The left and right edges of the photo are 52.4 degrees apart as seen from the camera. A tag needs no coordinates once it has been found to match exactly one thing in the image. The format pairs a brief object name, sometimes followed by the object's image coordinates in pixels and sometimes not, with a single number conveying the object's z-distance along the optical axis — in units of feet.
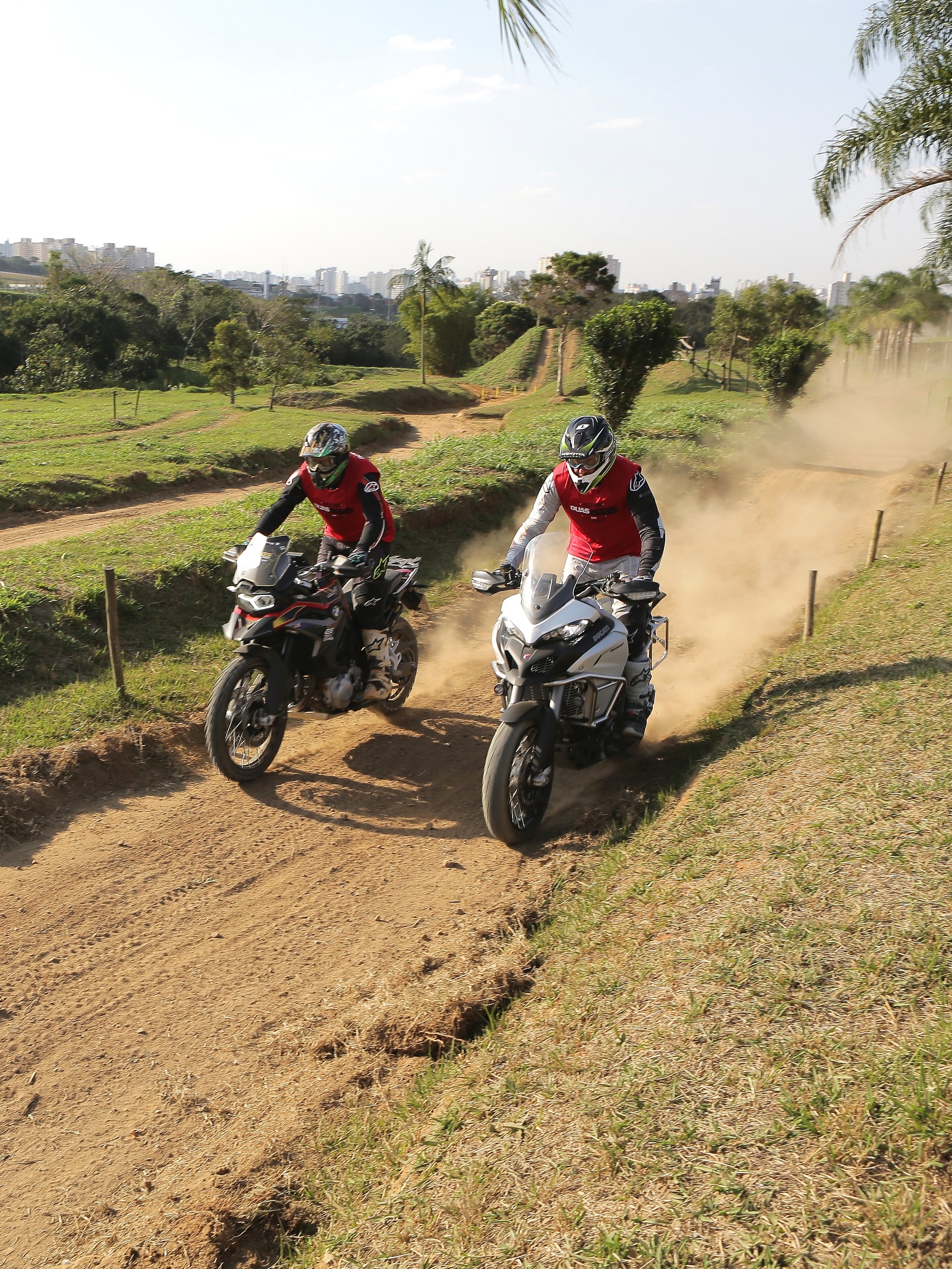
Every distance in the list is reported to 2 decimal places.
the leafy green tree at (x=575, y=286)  188.55
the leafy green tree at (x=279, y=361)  134.21
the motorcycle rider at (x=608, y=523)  22.53
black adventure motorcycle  22.47
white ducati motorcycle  20.10
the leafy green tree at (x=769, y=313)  172.35
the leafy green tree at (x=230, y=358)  132.46
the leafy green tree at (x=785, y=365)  97.60
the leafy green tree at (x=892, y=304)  165.78
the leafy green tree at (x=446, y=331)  246.68
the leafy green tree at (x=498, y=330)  258.57
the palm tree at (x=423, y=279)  216.54
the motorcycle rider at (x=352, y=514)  24.91
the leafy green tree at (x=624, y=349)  90.33
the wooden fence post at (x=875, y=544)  42.04
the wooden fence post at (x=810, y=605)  32.12
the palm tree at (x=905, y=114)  51.65
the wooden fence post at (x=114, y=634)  26.73
